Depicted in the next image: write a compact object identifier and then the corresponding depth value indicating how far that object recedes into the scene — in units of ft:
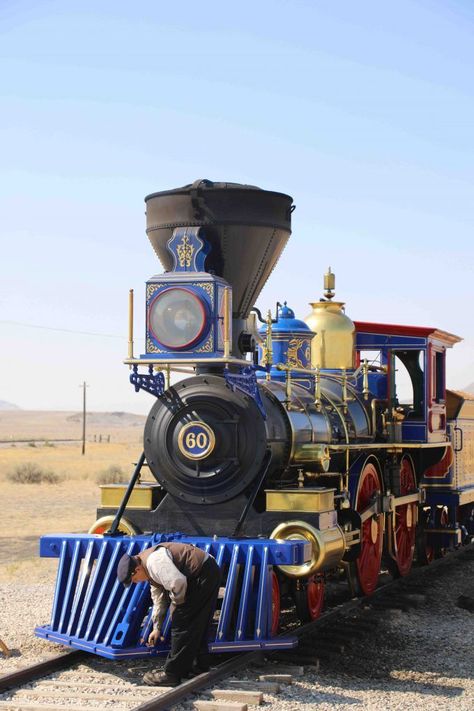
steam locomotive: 28.43
